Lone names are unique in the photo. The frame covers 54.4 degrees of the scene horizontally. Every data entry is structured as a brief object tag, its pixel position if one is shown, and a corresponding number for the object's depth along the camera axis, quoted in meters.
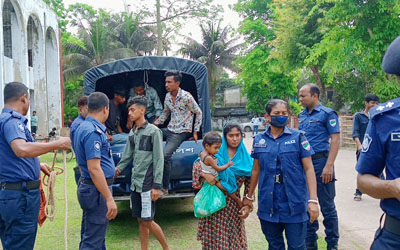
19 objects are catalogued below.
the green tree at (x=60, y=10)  32.84
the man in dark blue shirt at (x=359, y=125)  6.93
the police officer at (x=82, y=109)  4.79
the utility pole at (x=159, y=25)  21.63
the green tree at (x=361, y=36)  11.98
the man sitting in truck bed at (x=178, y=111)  5.69
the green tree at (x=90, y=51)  27.95
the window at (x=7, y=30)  15.79
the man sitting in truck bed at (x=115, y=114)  6.52
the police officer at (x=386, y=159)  1.86
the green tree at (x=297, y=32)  17.86
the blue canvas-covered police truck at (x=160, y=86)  5.61
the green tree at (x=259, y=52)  24.97
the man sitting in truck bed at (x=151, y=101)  6.72
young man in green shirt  4.45
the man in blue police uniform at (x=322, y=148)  4.55
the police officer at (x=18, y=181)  3.34
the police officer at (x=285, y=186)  3.35
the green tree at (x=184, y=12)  23.11
